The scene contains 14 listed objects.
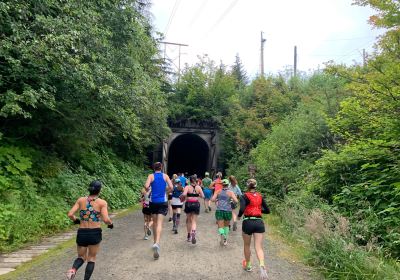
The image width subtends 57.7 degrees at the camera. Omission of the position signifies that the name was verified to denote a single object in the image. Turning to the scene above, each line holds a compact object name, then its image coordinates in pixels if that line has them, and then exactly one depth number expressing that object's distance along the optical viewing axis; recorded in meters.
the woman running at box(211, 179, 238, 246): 8.91
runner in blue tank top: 7.51
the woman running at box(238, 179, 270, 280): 6.31
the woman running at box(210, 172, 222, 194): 12.07
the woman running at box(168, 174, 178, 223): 10.61
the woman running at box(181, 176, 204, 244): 9.17
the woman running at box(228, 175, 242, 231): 11.09
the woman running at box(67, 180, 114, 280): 5.38
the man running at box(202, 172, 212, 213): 16.17
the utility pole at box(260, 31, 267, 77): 38.30
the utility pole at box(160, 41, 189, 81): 37.48
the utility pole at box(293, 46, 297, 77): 45.59
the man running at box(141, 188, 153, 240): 9.67
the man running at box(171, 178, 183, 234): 10.54
